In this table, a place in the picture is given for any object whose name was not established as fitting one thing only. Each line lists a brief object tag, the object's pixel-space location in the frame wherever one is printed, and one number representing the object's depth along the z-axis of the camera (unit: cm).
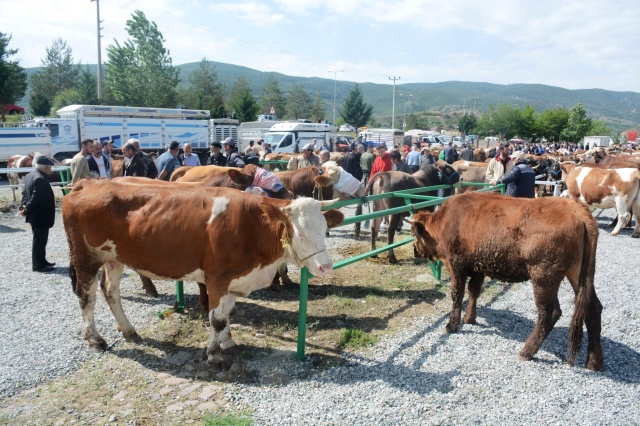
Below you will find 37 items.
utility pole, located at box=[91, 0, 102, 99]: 4156
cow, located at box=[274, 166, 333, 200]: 984
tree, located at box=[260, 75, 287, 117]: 8988
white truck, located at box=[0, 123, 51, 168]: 2106
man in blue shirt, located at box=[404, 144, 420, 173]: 1739
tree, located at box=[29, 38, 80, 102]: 7331
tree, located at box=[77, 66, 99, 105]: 5718
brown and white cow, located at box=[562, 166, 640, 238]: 1220
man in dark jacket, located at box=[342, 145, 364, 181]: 1550
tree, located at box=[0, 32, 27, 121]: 3584
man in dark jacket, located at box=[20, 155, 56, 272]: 819
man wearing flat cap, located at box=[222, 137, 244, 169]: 1034
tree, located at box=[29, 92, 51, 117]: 5165
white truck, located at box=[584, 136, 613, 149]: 5875
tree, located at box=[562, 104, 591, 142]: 7275
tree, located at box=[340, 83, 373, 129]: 7925
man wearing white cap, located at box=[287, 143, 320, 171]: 1335
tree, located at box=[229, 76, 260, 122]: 5738
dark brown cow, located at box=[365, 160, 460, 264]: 941
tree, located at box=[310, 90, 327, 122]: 8969
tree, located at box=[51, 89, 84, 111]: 5612
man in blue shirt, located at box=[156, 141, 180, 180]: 1030
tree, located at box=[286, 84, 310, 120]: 9312
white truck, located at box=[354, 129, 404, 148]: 4591
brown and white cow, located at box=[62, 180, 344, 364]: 482
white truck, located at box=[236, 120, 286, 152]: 3338
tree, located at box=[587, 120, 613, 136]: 8753
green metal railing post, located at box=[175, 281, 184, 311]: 642
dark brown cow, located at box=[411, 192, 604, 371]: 490
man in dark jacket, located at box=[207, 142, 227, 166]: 1109
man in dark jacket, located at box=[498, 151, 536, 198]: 980
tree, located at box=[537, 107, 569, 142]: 7594
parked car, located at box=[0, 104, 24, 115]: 3953
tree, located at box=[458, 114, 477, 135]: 8675
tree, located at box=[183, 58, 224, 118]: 6144
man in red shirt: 1291
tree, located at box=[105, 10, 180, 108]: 5391
